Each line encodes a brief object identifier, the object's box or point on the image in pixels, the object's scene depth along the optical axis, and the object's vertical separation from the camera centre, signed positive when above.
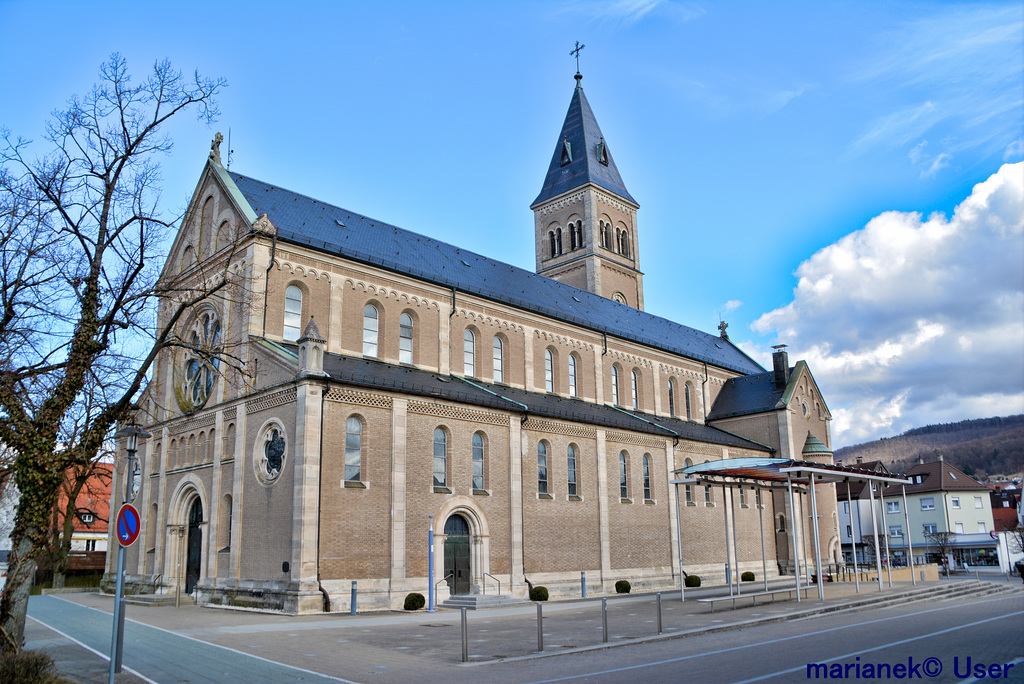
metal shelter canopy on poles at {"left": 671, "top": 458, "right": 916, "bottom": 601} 27.61 +1.04
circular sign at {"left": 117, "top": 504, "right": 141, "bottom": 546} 12.48 -0.23
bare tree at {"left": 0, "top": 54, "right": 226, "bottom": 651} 14.67 +2.97
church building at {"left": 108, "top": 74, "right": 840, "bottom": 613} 26.94 +2.85
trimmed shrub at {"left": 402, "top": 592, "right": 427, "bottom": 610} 27.00 -3.32
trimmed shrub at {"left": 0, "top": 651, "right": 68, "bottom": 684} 10.96 -2.23
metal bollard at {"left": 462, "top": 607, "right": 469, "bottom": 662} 14.99 -2.71
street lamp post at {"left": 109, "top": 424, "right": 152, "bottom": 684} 12.57 -1.29
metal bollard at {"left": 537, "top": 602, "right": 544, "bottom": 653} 15.89 -2.70
